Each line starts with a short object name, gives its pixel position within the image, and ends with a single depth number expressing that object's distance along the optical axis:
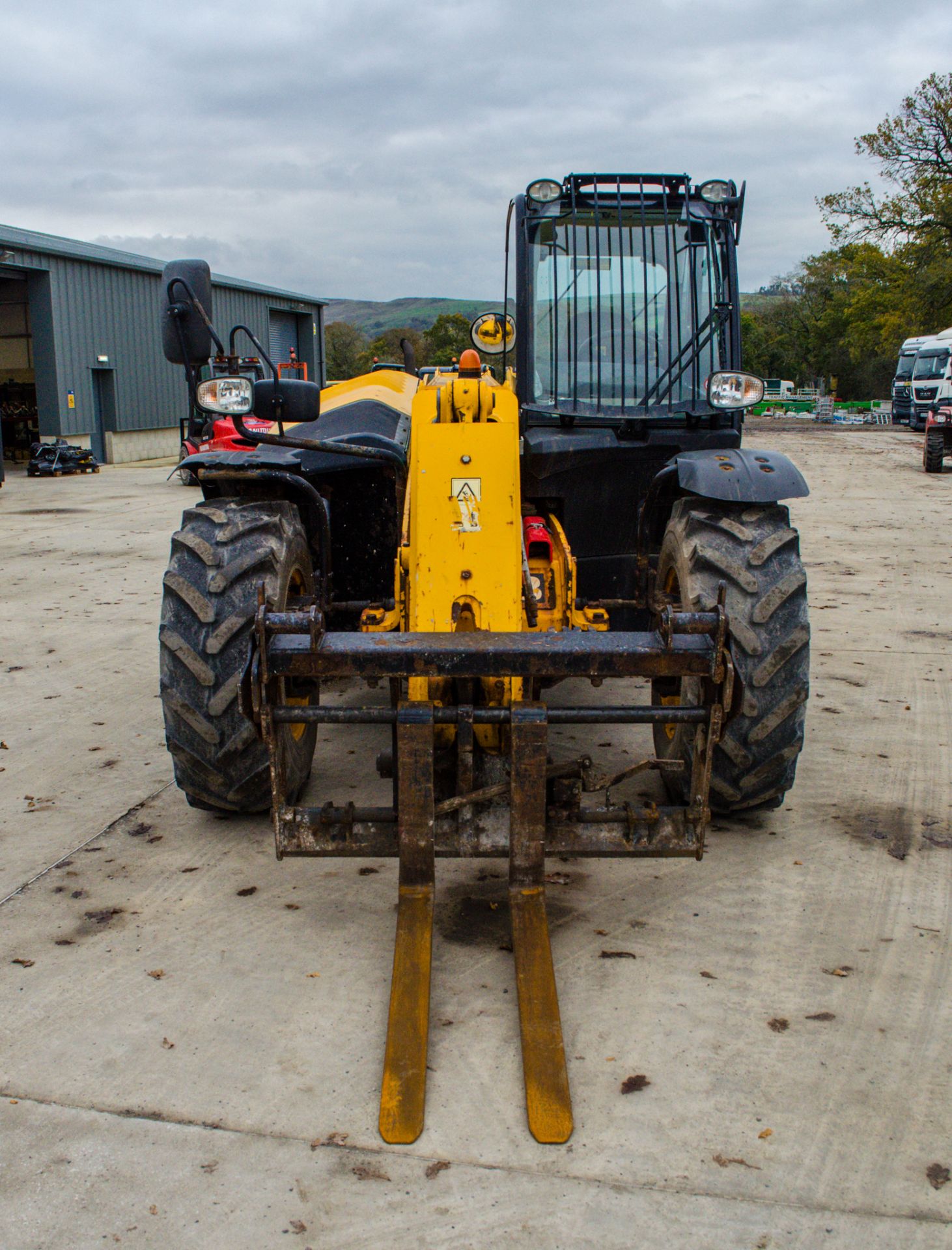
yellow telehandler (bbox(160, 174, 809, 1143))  3.57
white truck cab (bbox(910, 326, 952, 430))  35.78
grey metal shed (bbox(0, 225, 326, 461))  28.02
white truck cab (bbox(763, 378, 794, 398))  63.47
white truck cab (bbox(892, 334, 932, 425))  42.11
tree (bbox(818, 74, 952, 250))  42.72
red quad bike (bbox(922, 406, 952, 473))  23.41
